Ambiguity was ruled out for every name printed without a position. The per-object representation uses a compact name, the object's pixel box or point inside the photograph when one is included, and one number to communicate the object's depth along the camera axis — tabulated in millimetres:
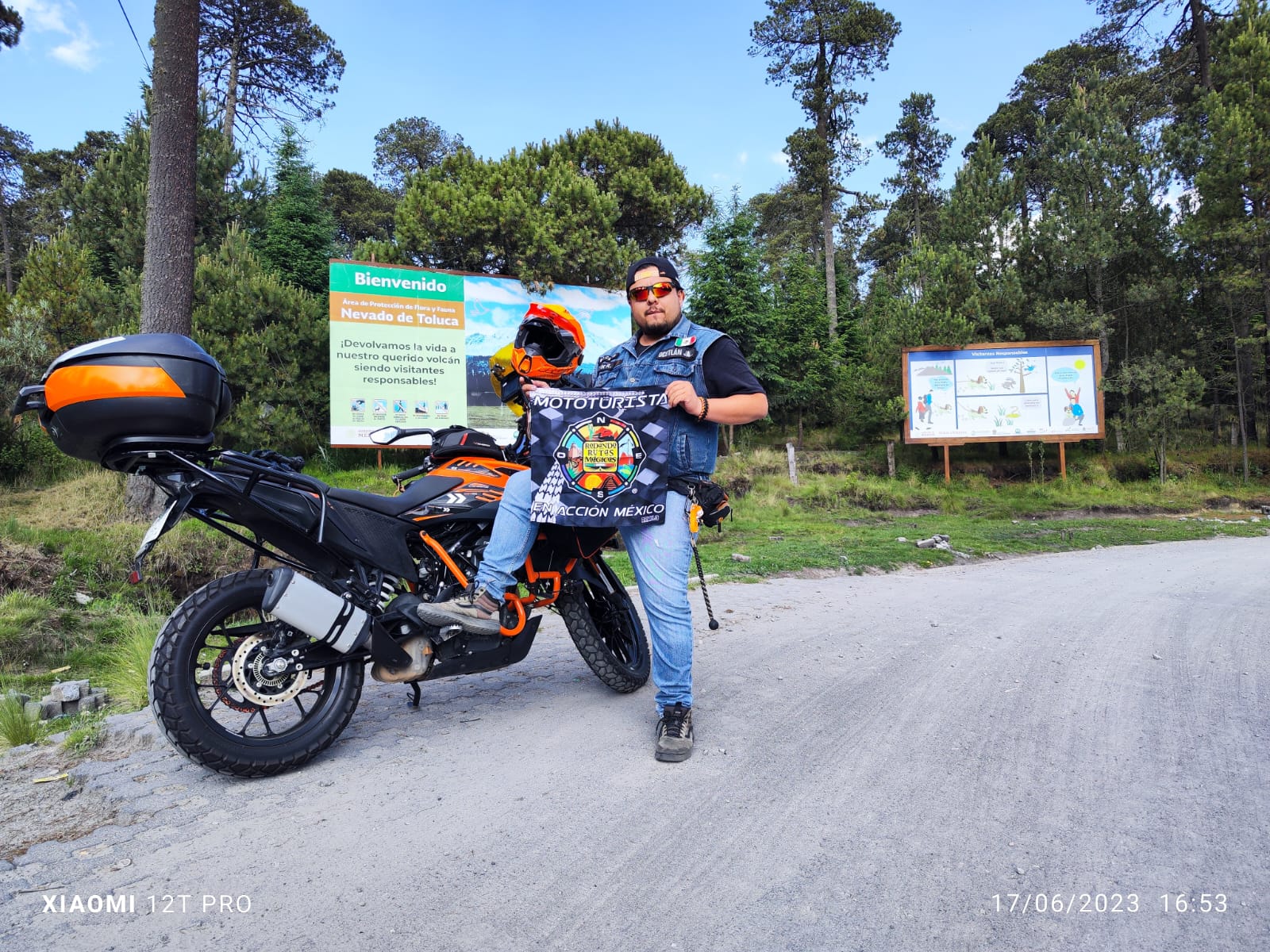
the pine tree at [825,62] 26266
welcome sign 13922
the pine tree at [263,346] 13469
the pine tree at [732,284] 22828
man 2977
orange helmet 3533
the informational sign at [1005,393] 19359
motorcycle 2484
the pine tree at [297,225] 19219
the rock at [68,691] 3654
